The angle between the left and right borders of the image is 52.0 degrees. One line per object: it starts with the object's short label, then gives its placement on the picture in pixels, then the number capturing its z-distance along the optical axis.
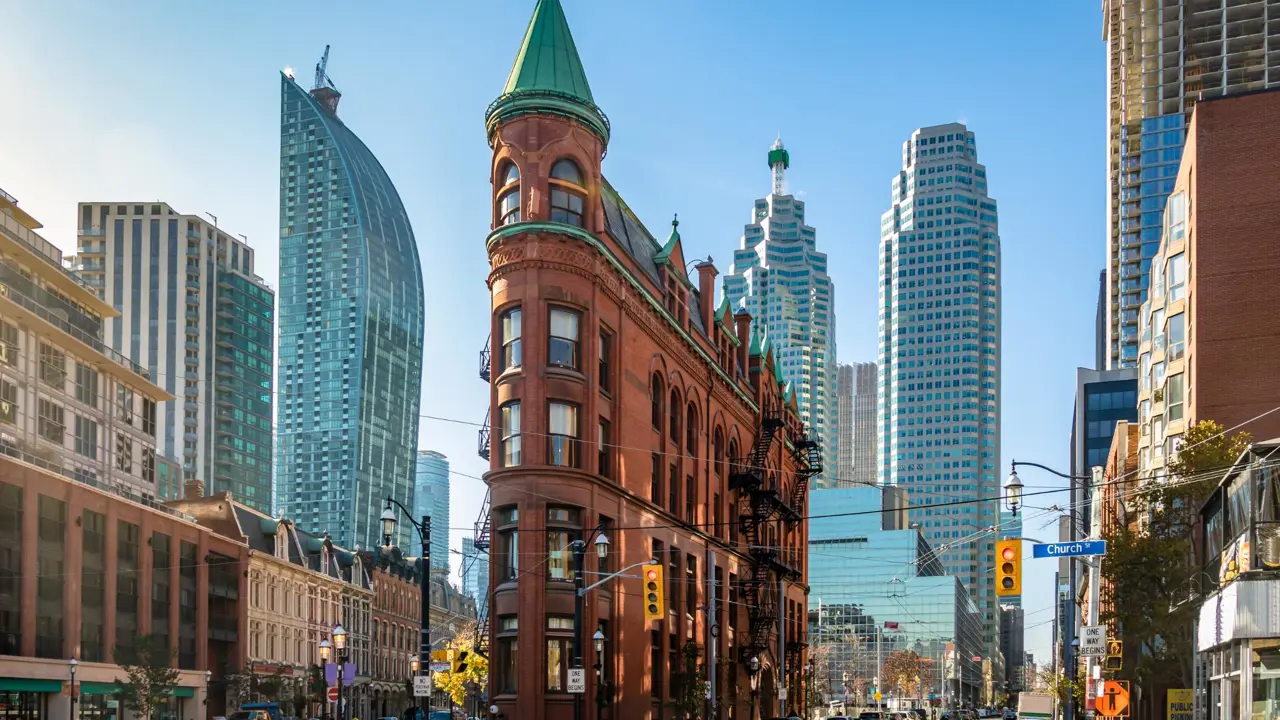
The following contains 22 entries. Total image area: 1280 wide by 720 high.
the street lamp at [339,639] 47.81
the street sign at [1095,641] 40.81
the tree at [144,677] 66.81
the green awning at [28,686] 60.47
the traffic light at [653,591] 42.66
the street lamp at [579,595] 42.75
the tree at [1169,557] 45.77
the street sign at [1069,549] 35.59
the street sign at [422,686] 38.09
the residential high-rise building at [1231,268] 59.00
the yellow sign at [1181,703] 40.62
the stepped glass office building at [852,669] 184.50
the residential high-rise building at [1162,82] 178.38
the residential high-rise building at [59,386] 69.81
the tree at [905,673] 184.25
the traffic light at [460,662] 40.56
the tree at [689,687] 59.25
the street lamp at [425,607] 37.44
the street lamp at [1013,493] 35.25
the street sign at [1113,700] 36.31
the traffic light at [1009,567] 36.25
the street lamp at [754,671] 72.62
